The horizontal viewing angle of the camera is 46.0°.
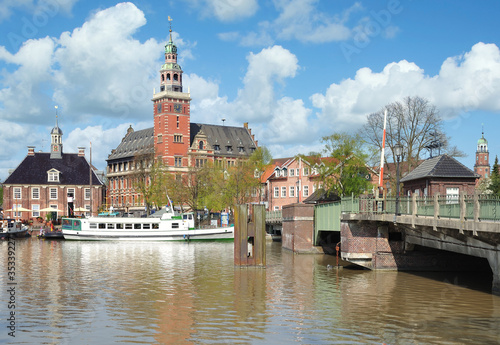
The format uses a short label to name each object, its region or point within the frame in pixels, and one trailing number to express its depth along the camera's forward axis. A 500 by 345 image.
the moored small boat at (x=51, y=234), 73.00
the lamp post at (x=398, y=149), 28.38
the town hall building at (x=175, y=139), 114.50
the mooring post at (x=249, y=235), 32.34
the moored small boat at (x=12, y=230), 73.06
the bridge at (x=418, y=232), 22.05
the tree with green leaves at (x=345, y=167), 61.25
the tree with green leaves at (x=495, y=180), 80.31
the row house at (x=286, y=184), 92.06
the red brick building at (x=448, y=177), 44.94
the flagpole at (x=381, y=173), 36.04
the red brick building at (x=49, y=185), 105.50
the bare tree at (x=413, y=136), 60.25
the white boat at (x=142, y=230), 68.00
